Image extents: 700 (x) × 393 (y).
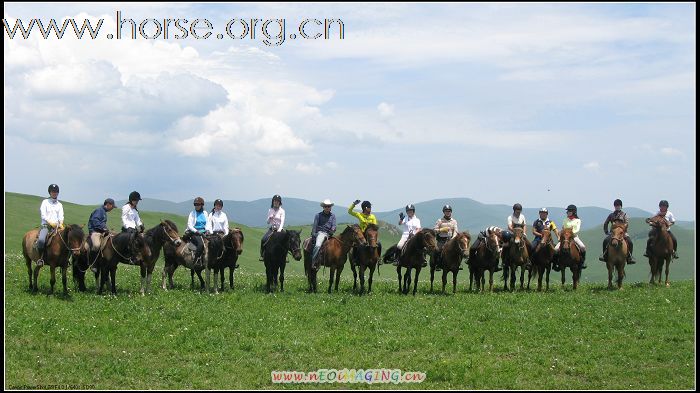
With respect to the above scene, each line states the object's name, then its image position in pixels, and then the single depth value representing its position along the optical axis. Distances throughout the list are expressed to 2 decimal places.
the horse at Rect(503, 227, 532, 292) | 28.64
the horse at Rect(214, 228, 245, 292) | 27.36
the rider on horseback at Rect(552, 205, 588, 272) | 29.09
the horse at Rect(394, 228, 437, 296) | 27.78
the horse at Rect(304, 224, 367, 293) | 27.27
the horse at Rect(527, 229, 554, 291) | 29.66
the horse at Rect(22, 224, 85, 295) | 23.98
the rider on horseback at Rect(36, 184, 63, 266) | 24.06
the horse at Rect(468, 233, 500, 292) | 28.42
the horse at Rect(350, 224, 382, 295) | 27.05
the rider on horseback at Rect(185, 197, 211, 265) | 26.95
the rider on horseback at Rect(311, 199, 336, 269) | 27.41
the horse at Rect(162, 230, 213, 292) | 27.06
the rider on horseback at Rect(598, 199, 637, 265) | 29.41
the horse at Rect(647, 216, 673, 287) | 29.91
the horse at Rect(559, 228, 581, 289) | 29.25
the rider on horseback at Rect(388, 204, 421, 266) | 28.59
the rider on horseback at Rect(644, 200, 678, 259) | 30.00
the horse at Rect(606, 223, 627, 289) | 28.78
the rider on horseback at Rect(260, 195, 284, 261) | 27.75
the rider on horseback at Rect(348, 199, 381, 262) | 27.61
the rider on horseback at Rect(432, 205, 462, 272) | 28.78
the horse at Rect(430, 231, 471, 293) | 28.02
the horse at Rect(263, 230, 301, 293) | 27.25
